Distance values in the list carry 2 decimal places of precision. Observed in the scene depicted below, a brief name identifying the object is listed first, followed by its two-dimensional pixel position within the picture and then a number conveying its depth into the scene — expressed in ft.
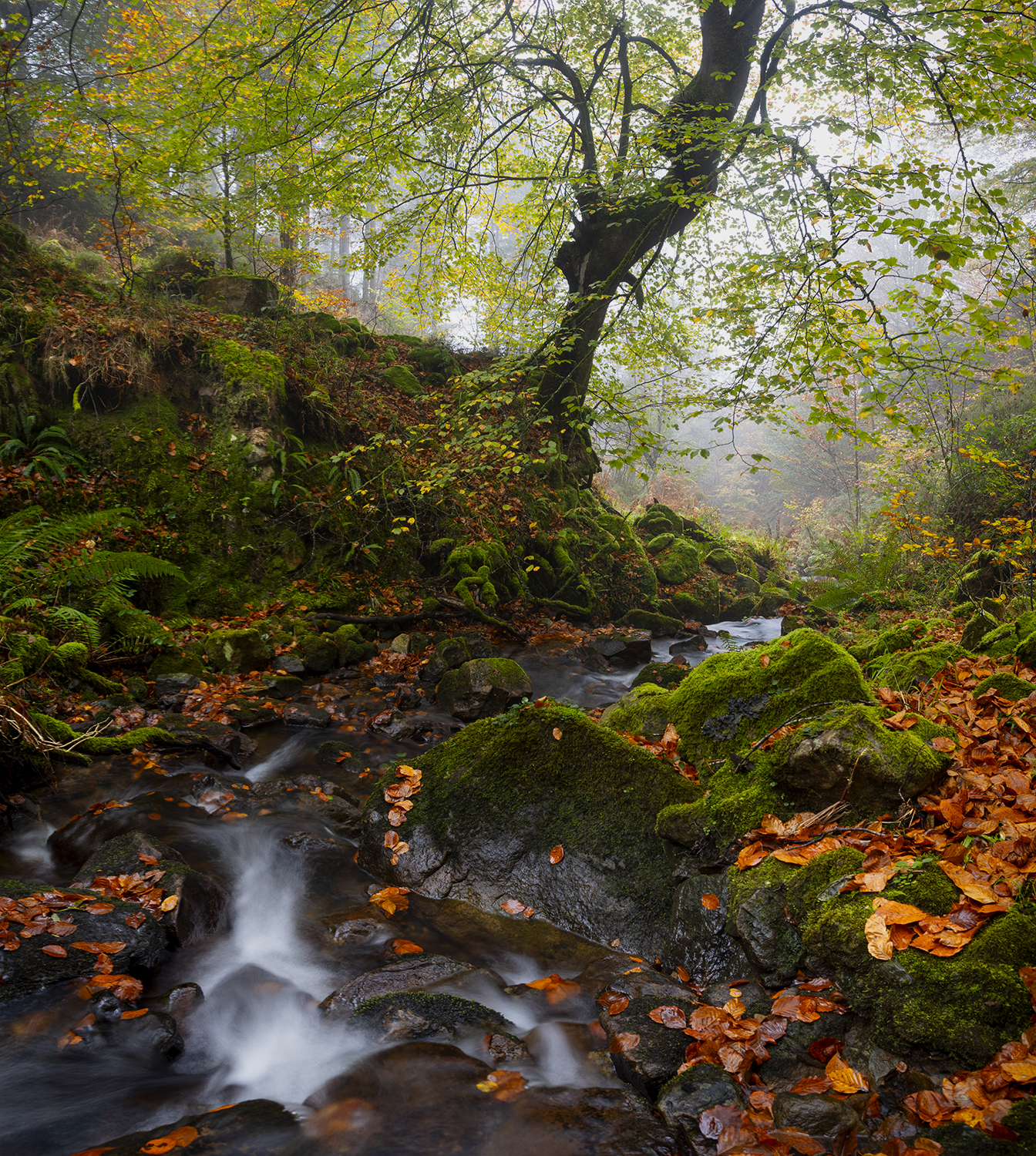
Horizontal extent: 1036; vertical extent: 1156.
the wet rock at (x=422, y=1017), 9.41
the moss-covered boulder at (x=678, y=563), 48.47
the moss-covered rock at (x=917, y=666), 14.88
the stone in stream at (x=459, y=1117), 7.52
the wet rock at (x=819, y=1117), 6.52
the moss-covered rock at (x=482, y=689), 23.45
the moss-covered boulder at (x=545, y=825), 12.14
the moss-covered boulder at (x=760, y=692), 12.84
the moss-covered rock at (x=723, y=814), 11.07
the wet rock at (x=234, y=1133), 7.57
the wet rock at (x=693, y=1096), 7.26
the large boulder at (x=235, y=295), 38.78
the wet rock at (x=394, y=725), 21.74
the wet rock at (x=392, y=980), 10.25
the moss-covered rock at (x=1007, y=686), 11.73
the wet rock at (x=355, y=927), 12.25
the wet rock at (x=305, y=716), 21.94
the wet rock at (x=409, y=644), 28.43
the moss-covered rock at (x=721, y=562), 54.95
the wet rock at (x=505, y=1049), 9.07
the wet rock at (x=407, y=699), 24.13
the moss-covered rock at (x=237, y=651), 23.84
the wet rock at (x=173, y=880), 11.71
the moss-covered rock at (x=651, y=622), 39.99
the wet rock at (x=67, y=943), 9.32
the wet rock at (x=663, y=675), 24.52
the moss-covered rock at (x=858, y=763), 10.14
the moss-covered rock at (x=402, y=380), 42.55
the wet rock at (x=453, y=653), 26.66
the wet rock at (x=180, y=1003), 9.96
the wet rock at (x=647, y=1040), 8.14
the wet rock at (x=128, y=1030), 9.12
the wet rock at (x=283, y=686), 23.47
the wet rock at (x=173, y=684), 21.06
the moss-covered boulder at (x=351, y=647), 27.04
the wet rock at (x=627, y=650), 32.53
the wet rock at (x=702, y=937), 9.88
